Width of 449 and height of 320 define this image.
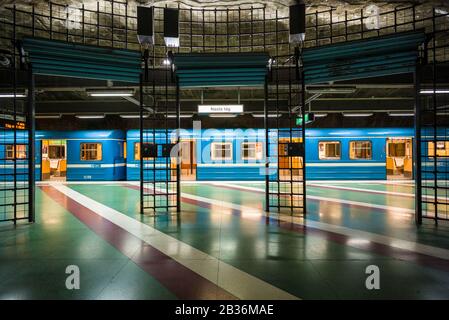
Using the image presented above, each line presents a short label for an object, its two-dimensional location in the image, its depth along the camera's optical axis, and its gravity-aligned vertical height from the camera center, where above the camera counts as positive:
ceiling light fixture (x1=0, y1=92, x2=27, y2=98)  8.71 +2.24
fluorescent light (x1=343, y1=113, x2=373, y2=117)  13.61 +2.29
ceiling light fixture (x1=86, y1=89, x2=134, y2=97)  7.59 +1.94
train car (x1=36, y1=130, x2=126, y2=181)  13.16 +0.39
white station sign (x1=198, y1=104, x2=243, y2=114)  8.43 +1.62
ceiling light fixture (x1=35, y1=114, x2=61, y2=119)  12.93 +2.19
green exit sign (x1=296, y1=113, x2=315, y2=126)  9.88 +1.54
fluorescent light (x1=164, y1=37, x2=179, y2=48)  6.20 +2.77
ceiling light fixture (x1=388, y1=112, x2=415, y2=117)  13.48 +2.31
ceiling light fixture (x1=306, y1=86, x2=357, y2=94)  8.00 +2.08
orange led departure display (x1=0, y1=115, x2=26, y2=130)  5.51 +0.78
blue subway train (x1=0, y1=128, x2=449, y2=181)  13.12 +0.35
